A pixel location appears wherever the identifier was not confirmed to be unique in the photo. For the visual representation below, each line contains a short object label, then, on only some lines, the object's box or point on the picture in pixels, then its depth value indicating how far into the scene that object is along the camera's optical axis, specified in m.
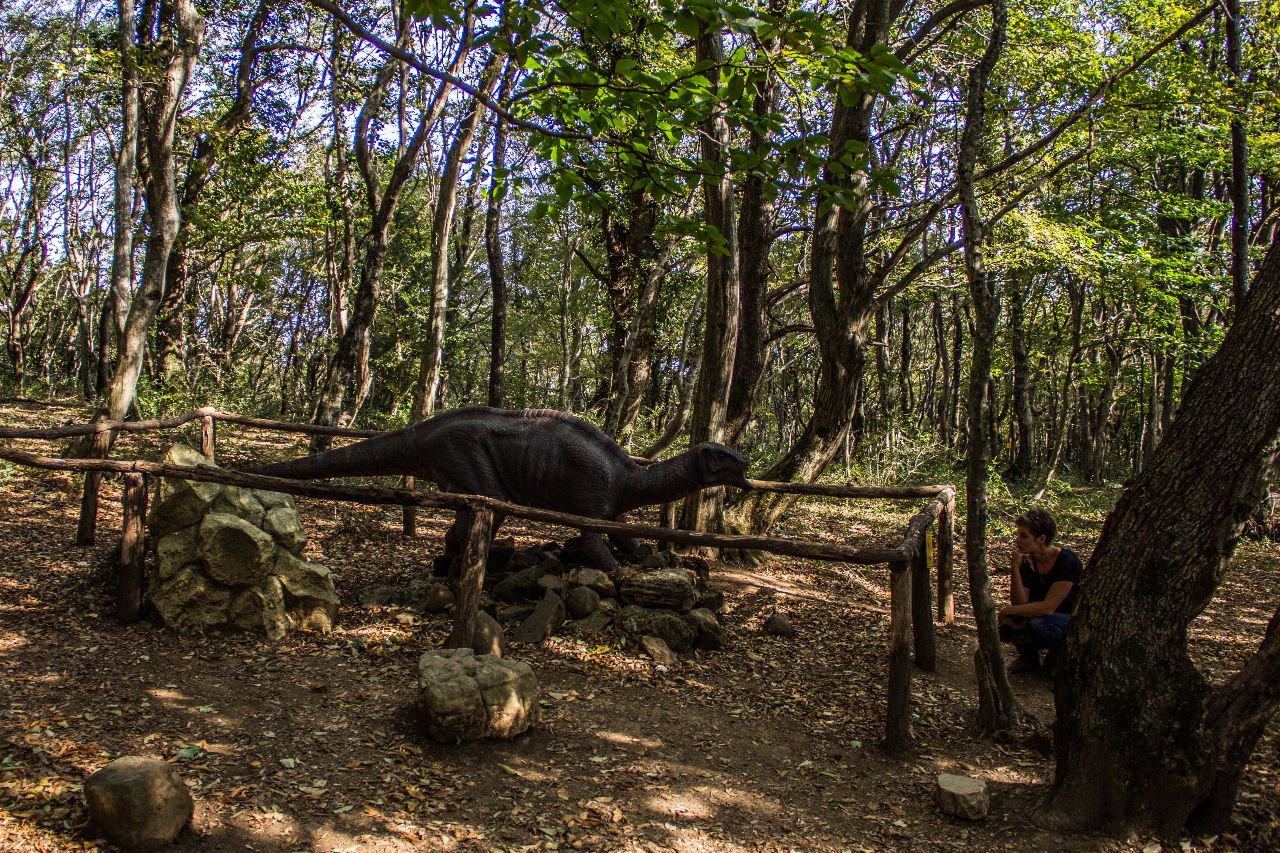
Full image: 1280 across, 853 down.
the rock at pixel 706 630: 6.15
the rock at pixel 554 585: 6.18
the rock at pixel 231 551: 5.31
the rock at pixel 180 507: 5.47
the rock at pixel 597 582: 6.28
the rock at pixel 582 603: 6.10
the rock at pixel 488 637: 5.12
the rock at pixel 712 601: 6.64
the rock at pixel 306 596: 5.57
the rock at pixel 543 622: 5.77
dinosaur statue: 6.62
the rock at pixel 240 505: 5.61
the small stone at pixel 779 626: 6.69
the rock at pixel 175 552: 5.32
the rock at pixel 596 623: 5.97
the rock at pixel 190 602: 5.25
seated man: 5.69
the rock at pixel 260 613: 5.35
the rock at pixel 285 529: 5.66
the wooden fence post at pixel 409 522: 8.52
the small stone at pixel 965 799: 3.81
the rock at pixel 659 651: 5.77
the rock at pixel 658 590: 6.21
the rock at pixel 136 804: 3.01
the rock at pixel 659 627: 5.98
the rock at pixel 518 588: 6.28
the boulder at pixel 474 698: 4.08
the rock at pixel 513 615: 5.98
